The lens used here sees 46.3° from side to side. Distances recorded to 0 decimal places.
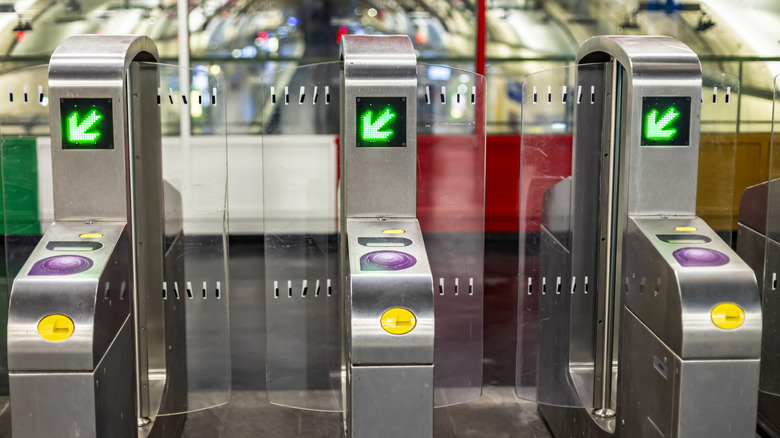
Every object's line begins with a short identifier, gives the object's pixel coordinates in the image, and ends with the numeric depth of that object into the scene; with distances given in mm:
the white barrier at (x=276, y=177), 3236
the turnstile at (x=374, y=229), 2578
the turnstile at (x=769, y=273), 3576
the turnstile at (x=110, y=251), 2523
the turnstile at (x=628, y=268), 2623
